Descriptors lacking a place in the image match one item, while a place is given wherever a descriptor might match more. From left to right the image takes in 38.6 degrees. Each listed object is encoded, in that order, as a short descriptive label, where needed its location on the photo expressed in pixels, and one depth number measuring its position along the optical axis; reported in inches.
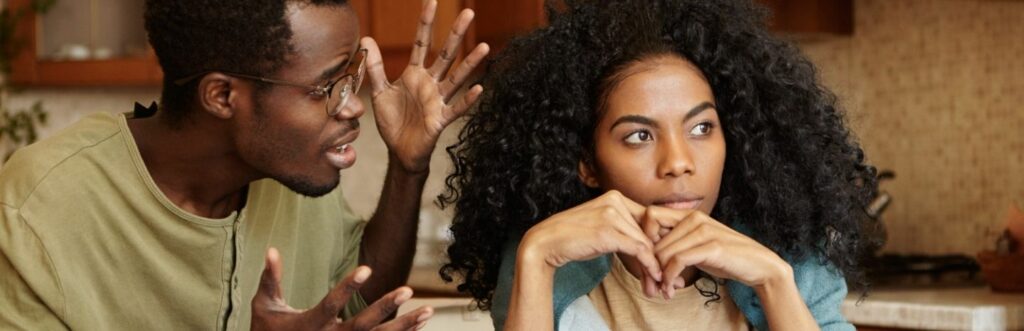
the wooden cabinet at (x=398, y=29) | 123.3
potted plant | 157.4
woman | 62.7
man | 66.5
